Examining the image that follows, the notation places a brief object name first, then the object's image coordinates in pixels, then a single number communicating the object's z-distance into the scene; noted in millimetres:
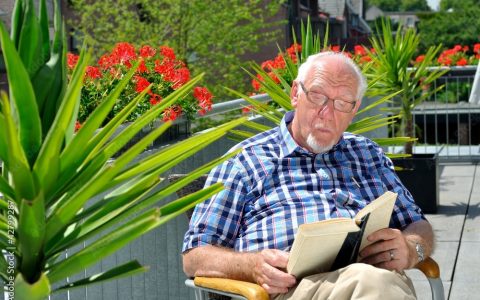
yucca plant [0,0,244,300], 2894
